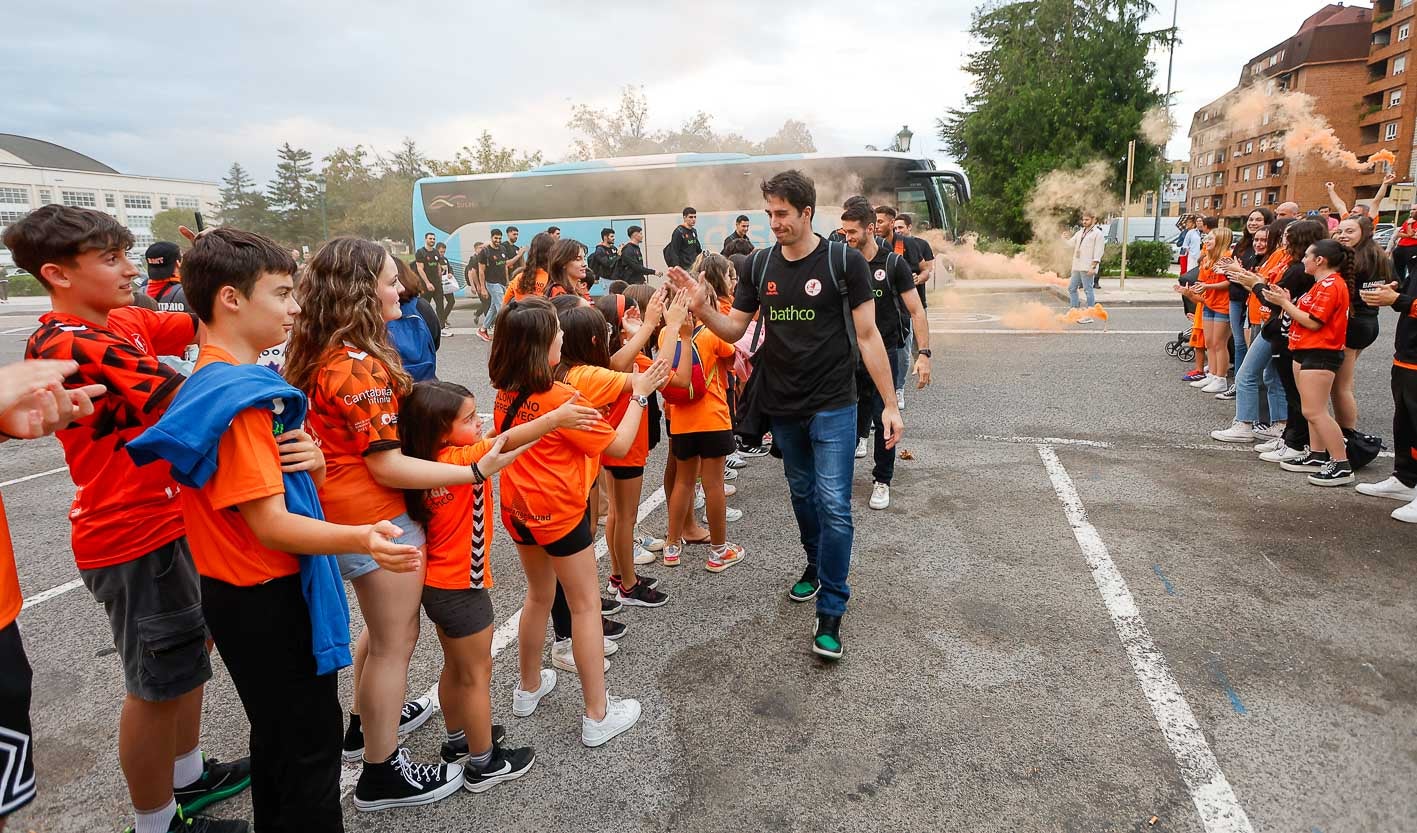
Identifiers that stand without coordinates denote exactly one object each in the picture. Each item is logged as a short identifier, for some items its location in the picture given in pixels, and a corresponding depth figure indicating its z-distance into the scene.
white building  73.62
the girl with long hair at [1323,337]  5.28
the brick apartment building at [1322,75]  48.38
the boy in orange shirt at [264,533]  1.66
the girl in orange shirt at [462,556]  2.37
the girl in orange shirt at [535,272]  5.46
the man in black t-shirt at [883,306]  4.92
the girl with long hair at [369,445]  2.16
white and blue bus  16.95
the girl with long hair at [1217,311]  7.87
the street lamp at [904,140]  18.89
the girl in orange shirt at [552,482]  2.58
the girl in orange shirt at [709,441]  4.17
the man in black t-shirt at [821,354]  3.40
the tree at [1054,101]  27.50
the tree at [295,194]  70.56
